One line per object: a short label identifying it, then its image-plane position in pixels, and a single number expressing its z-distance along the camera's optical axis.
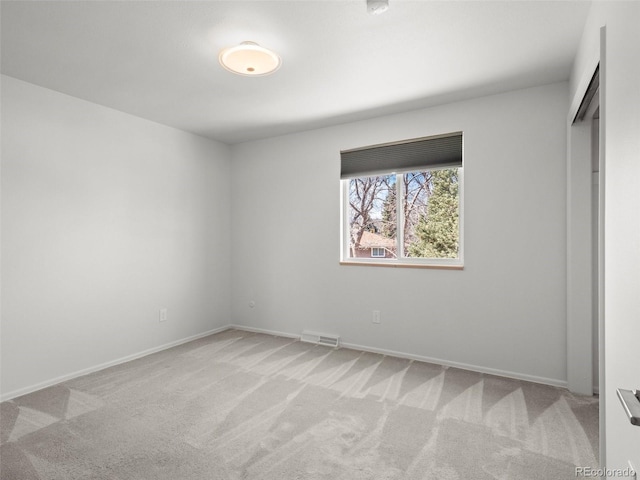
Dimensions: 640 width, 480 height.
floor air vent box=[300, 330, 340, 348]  3.95
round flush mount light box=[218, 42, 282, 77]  2.21
